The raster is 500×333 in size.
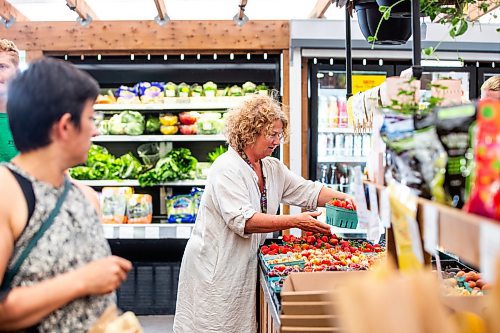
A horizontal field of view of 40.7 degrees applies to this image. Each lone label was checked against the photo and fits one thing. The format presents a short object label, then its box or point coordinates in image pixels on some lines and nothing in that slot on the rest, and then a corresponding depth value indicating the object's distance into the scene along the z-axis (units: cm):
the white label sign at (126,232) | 604
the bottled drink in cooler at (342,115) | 639
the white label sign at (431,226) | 130
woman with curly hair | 361
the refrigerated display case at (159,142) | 618
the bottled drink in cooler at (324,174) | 638
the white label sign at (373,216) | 183
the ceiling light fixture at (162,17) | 565
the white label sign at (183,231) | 603
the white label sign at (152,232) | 603
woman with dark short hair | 162
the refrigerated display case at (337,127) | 628
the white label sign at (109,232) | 611
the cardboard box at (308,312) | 205
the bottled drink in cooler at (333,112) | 640
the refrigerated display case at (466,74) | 636
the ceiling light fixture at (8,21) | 588
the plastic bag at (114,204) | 622
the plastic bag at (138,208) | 620
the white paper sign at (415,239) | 141
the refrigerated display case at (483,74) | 638
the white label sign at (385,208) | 169
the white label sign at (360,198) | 188
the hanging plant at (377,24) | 335
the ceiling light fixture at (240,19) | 580
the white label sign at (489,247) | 102
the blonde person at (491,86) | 393
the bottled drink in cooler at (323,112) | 637
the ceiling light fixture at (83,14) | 561
